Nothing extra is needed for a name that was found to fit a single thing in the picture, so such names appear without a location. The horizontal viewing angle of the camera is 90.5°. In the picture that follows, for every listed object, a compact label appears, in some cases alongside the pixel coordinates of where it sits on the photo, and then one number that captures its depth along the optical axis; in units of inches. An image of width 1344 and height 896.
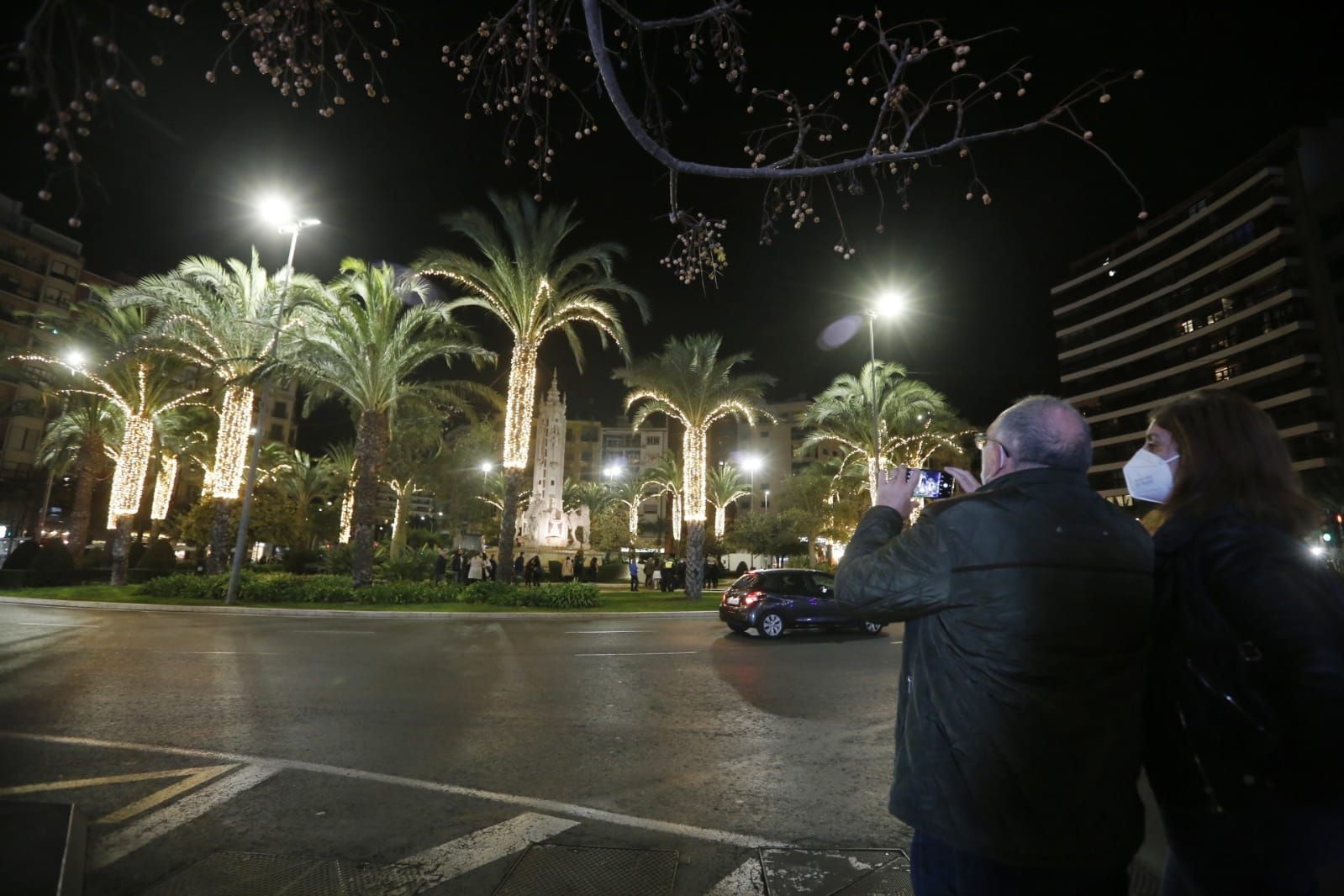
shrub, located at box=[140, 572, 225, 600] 834.8
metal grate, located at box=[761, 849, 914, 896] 132.1
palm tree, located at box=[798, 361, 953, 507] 1253.1
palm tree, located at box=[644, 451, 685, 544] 2123.5
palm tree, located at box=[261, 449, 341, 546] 1913.3
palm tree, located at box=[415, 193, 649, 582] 813.9
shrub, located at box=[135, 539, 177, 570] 1094.6
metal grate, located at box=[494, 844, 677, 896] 131.7
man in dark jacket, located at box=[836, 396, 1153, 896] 67.1
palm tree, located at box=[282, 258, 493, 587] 842.8
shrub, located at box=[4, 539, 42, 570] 962.1
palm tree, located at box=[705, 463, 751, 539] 2436.0
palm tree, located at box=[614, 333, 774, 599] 1011.9
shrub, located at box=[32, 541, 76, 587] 945.5
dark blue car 547.5
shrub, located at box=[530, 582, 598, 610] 808.3
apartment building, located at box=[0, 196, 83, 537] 2049.7
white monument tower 2027.6
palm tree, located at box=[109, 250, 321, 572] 877.2
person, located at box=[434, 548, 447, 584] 952.5
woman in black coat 63.0
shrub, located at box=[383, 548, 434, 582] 989.2
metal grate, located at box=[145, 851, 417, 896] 130.2
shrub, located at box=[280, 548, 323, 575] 1164.5
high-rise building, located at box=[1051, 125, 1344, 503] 1883.6
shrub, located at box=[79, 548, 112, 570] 1088.7
